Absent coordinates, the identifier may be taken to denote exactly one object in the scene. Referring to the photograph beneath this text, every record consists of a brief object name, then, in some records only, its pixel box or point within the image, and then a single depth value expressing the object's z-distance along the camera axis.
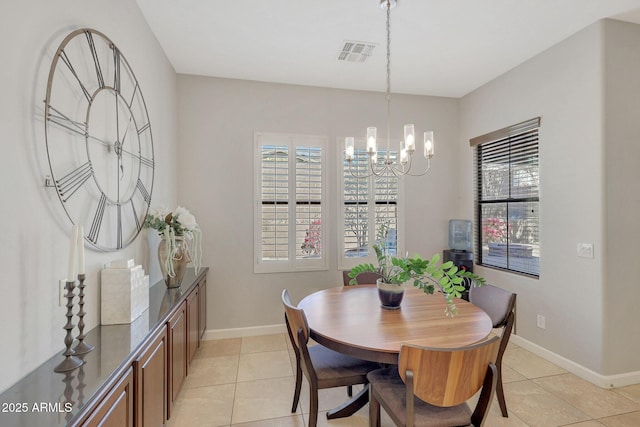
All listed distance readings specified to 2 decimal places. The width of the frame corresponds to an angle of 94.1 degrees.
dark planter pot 2.13
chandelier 2.22
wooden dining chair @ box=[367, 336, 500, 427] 1.32
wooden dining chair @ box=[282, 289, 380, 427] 1.76
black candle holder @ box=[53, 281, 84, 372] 1.19
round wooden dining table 1.61
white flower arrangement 2.40
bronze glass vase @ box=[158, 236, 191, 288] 2.40
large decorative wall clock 1.39
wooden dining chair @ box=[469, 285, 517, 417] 1.98
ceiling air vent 2.85
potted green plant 1.86
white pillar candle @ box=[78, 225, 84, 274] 1.28
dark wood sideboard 0.96
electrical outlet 2.99
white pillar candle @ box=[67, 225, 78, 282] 1.23
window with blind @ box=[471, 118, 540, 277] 3.17
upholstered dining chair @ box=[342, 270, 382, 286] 3.05
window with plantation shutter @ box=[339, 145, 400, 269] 3.81
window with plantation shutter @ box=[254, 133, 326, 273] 3.60
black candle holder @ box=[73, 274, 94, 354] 1.26
